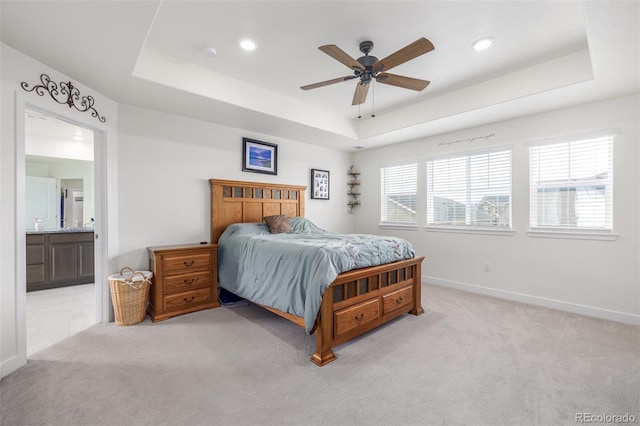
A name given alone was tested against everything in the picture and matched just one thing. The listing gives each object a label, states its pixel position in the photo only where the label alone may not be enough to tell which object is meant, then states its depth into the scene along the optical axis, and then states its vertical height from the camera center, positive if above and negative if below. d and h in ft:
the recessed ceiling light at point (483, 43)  8.44 +5.18
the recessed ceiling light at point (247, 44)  8.63 +5.27
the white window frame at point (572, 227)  10.50 -0.56
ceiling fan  7.11 +4.16
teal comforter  7.82 -1.54
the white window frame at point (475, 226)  12.91 -0.65
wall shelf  19.52 +1.75
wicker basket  9.64 -2.85
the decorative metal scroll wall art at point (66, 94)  7.84 +3.62
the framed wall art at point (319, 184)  17.43 +1.82
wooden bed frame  7.75 -2.47
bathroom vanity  14.19 -2.37
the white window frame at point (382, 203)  16.46 +0.64
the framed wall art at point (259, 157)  14.32 +3.00
